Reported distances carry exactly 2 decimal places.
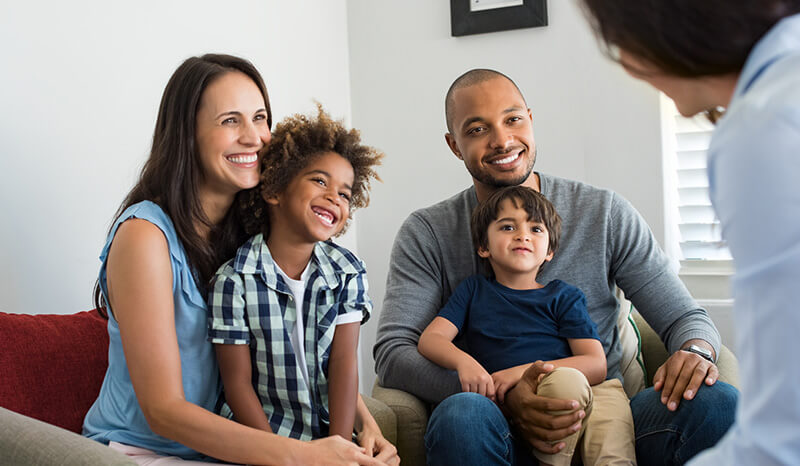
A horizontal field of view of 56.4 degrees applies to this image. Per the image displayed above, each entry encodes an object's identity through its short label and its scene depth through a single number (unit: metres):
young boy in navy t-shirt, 1.64
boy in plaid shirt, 1.40
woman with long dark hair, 1.27
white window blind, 2.72
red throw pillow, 1.40
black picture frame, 2.85
